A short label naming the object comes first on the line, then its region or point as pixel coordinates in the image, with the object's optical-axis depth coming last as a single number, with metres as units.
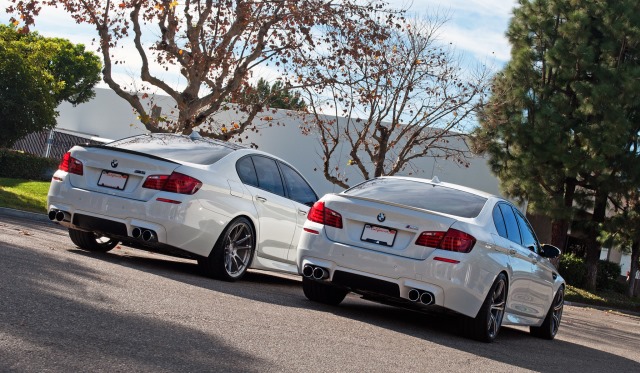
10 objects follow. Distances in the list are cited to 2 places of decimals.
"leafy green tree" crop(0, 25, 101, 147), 38.19
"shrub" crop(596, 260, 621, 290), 38.19
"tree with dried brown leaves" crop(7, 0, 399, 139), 23.28
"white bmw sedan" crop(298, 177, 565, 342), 9.46
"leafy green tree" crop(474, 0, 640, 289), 32.97
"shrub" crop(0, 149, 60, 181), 34.56
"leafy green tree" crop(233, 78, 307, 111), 25.92
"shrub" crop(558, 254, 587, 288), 35.38
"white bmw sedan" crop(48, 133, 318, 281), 10.74
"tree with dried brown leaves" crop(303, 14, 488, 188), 30.06
